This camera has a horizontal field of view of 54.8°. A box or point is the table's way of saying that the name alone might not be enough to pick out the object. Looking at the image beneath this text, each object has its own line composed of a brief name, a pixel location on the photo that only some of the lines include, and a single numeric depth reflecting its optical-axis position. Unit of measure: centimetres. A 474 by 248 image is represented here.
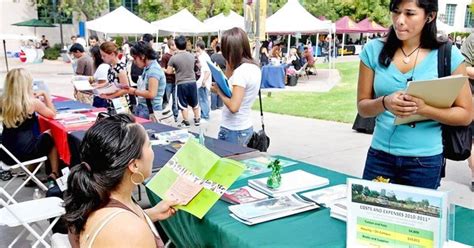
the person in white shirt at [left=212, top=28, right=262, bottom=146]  327
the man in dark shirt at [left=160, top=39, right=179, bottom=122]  891
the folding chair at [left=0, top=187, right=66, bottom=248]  273
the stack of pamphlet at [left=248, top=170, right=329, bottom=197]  211
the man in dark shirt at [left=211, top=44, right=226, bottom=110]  1010
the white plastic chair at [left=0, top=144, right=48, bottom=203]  402
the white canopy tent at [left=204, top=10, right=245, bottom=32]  2108
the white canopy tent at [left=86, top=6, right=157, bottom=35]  1677
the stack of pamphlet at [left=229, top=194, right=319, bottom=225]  181
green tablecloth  162
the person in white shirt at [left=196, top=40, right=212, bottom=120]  896
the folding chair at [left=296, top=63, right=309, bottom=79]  1758
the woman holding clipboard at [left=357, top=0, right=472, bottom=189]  190
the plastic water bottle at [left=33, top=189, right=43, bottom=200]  449
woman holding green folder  151
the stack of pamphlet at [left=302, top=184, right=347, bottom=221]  181
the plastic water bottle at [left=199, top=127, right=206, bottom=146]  309
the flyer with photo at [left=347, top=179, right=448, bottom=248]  131
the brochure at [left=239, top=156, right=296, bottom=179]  245
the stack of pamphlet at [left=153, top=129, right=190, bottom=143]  346
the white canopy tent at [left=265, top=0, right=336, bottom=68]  1688
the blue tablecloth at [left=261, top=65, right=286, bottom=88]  1452
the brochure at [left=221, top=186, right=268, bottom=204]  203
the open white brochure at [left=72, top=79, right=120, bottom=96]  523
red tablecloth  430
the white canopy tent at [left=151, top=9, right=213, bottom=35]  1920
